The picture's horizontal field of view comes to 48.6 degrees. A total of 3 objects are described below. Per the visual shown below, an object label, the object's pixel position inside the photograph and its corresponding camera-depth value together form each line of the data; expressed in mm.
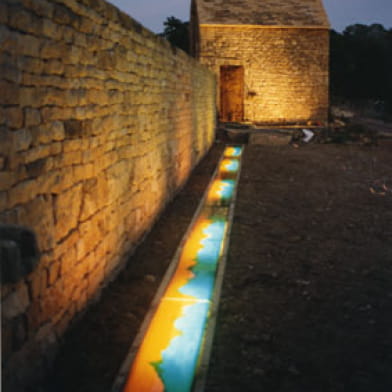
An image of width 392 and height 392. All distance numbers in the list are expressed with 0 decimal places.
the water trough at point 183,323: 2980
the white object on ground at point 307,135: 17373
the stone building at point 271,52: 19469
